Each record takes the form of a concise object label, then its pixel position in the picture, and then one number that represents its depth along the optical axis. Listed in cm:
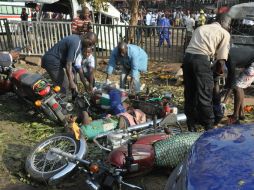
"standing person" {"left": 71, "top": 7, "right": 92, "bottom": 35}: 756
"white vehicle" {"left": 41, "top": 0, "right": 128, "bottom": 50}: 1207
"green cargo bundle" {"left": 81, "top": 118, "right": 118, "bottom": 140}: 402
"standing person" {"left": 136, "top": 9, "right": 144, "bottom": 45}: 877
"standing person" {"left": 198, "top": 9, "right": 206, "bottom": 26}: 1429
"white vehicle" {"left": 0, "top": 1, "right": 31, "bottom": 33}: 1637
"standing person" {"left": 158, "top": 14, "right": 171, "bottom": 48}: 883
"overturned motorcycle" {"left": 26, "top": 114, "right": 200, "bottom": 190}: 288
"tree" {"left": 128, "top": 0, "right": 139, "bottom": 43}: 1067
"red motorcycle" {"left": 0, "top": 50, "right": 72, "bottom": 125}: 446
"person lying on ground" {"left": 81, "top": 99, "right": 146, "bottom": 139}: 405
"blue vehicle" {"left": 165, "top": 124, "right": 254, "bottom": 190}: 173
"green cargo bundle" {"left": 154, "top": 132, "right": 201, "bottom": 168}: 320
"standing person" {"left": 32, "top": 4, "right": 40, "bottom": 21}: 1234
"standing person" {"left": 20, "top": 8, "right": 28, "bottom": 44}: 1597
